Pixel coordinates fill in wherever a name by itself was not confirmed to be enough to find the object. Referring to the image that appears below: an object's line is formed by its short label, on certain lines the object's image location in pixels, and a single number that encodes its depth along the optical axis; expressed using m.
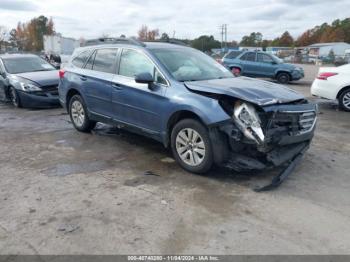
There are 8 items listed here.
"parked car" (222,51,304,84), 18.80
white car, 10.52
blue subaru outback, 4.86
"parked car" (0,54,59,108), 10.77
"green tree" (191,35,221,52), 95.44
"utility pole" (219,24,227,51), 98.47
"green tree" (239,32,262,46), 122.81
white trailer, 39.44
